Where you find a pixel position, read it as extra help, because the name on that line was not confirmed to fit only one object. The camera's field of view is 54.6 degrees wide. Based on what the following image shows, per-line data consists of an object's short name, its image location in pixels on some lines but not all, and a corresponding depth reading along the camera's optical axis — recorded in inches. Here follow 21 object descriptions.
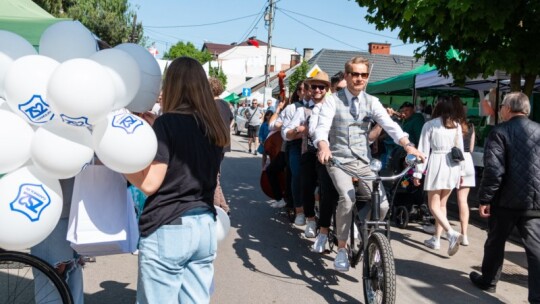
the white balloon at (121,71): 100.7
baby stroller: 293.0
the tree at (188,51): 3729.8
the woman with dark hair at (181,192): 99.3
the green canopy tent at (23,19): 218.8
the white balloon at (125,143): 91.8
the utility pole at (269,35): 1113.4
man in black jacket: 170.7
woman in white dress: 247.0
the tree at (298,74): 1454.2
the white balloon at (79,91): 89.2
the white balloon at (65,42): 106.7
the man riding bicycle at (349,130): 183.9
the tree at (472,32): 227.0
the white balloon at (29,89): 94.0
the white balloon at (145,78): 110.6
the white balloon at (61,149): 93.7
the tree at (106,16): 1059.5
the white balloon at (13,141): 92.8
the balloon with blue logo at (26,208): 94.0
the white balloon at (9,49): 100.9
